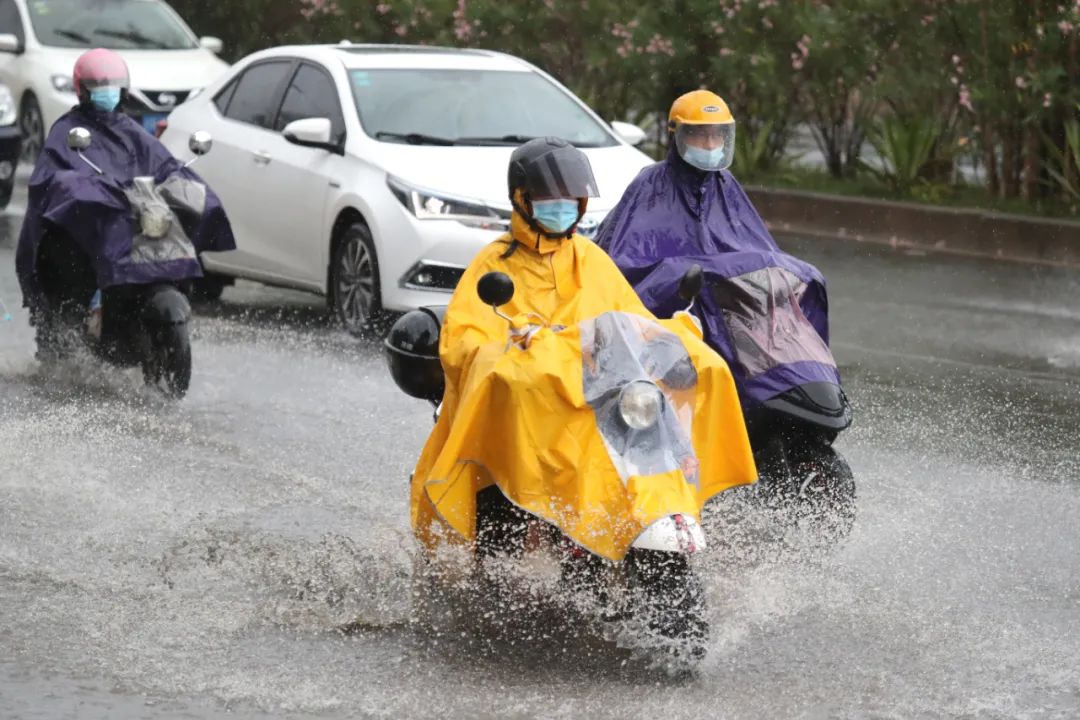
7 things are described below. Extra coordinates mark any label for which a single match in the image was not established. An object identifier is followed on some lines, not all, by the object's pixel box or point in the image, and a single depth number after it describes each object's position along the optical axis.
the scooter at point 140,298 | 18.65
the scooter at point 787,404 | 13.13
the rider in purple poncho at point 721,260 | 13.25
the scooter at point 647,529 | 10.78
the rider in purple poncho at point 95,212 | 18.65
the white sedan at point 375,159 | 21.87
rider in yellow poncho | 10.76
